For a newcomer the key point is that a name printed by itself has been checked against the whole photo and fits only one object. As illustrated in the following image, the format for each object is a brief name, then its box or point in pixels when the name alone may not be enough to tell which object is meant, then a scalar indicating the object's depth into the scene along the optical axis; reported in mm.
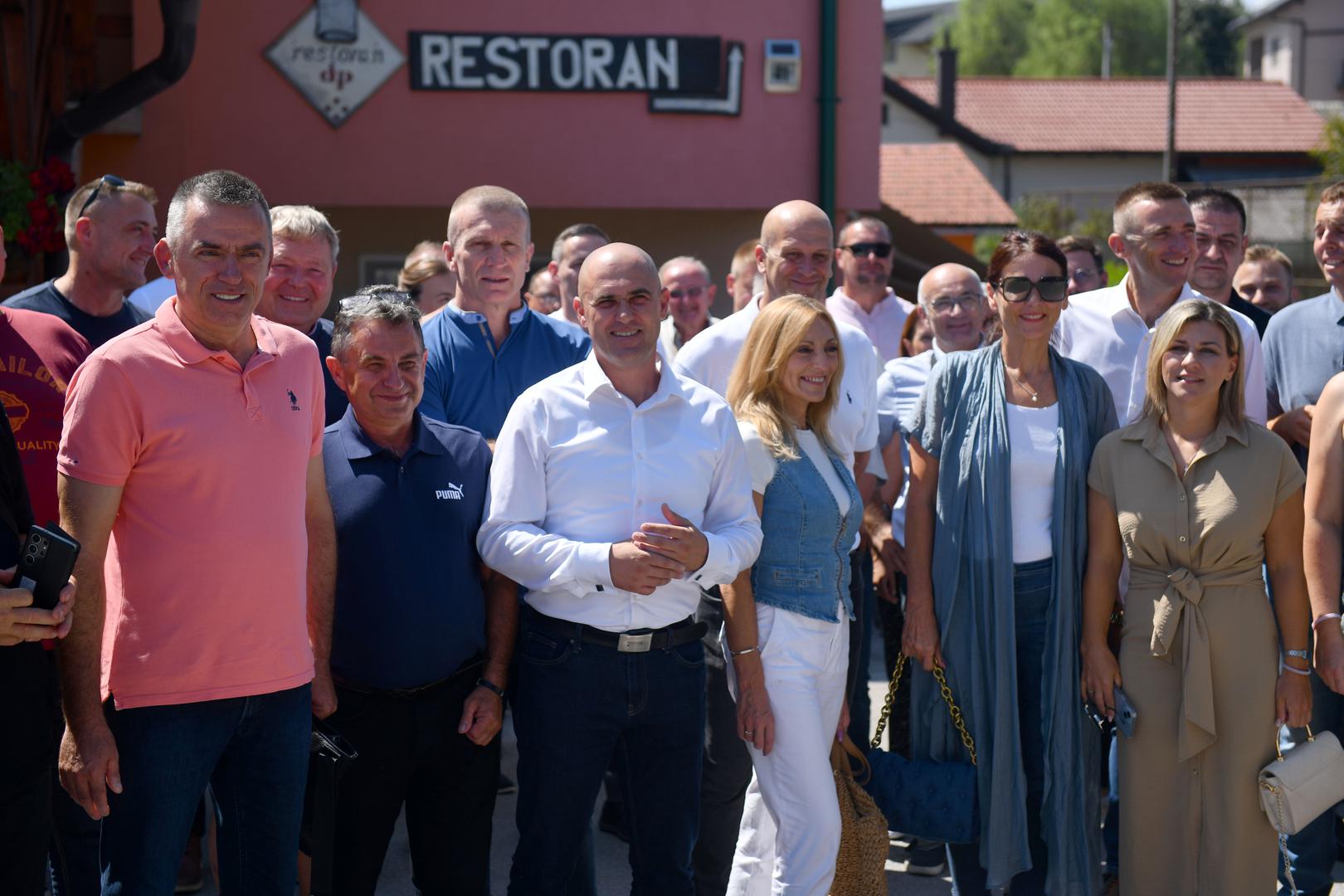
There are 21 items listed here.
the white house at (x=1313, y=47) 56188
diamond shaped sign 8734
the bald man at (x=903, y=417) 5195
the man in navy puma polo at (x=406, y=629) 3553
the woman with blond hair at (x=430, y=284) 6418
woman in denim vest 3887
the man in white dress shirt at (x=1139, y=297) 4656
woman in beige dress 4066
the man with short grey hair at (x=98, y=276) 4312
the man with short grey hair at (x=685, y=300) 6746
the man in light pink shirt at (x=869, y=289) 6605
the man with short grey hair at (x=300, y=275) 4355
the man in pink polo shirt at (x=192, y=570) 2932
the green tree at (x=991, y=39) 74000
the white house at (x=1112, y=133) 45406
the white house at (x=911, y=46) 74938
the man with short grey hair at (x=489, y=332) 4277
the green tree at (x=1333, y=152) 29578
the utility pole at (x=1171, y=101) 32031
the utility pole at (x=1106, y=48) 69000
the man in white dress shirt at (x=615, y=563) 3561
